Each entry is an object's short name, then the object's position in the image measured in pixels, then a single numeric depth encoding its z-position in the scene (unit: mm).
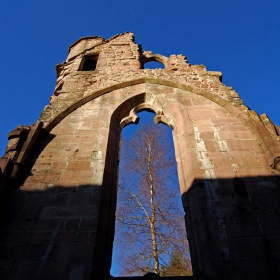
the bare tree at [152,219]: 8305
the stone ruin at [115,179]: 3459
